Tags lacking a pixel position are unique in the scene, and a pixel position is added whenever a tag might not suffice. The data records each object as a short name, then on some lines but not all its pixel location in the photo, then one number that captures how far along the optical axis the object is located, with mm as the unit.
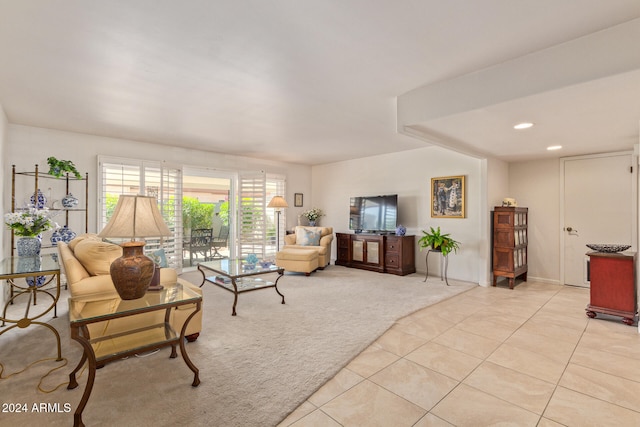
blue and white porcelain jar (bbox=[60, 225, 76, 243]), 4254
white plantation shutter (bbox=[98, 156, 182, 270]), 4832
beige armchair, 5977
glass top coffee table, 3709
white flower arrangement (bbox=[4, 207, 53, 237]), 3172
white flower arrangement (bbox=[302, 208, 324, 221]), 7047
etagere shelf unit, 4184
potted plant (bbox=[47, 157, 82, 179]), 4098
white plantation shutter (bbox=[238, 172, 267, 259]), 6441
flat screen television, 5930
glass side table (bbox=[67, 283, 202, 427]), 1781
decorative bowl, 3469
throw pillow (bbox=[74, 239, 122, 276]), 2465
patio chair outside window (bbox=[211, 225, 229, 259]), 6605
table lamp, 2061
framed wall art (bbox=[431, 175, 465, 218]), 5289
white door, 4473
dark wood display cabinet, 4797
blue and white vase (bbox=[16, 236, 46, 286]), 3230
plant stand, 5284
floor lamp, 6289
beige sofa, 2291
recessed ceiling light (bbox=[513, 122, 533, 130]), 3169
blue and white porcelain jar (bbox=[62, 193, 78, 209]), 4305
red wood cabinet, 3311
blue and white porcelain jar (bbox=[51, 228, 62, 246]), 4246
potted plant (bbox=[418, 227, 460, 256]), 4979
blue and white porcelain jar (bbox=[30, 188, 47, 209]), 3986
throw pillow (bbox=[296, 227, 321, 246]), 6176
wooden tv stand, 5641
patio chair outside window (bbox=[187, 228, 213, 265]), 6328
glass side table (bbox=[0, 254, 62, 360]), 2350
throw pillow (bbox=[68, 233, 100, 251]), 2908
